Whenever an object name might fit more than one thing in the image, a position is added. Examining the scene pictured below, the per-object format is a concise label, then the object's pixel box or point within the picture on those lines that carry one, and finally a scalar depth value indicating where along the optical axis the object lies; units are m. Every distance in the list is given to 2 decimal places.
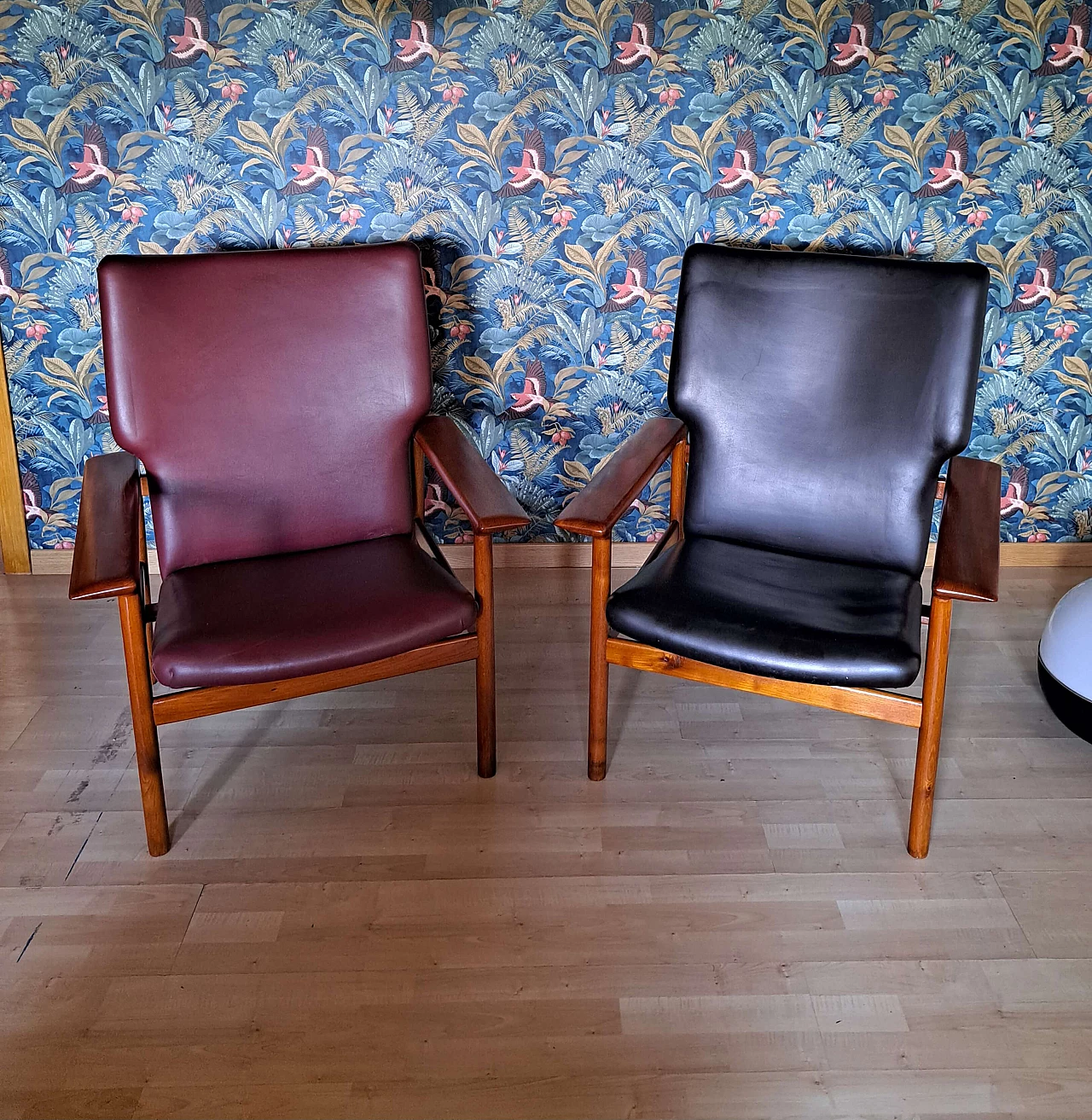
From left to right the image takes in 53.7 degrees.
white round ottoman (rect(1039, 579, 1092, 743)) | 2.06
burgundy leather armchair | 1.82
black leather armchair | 1.81
